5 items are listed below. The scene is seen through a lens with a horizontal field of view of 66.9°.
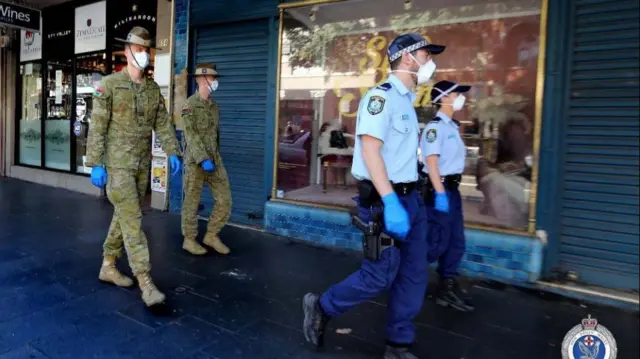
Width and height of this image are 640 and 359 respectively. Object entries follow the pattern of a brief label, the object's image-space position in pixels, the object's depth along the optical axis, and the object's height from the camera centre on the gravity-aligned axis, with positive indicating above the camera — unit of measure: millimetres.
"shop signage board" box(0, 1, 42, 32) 8711 +2141
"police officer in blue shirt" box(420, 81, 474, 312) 3715 -302
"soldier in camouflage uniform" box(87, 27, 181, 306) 3721 -73
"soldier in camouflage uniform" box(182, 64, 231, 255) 4969 -270
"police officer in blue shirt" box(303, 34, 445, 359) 2756 -359
